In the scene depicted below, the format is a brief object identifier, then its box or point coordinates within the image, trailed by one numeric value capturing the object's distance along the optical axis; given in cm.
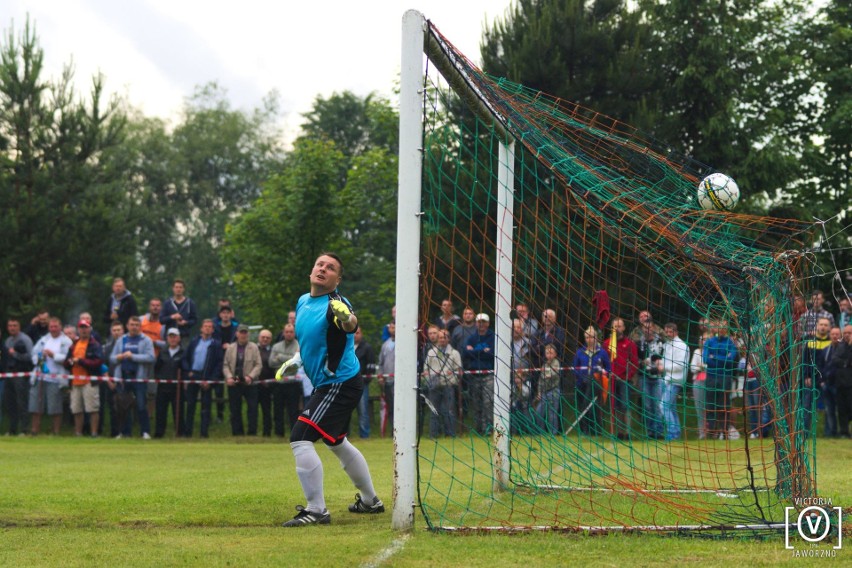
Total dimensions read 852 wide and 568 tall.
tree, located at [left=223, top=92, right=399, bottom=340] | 2670
